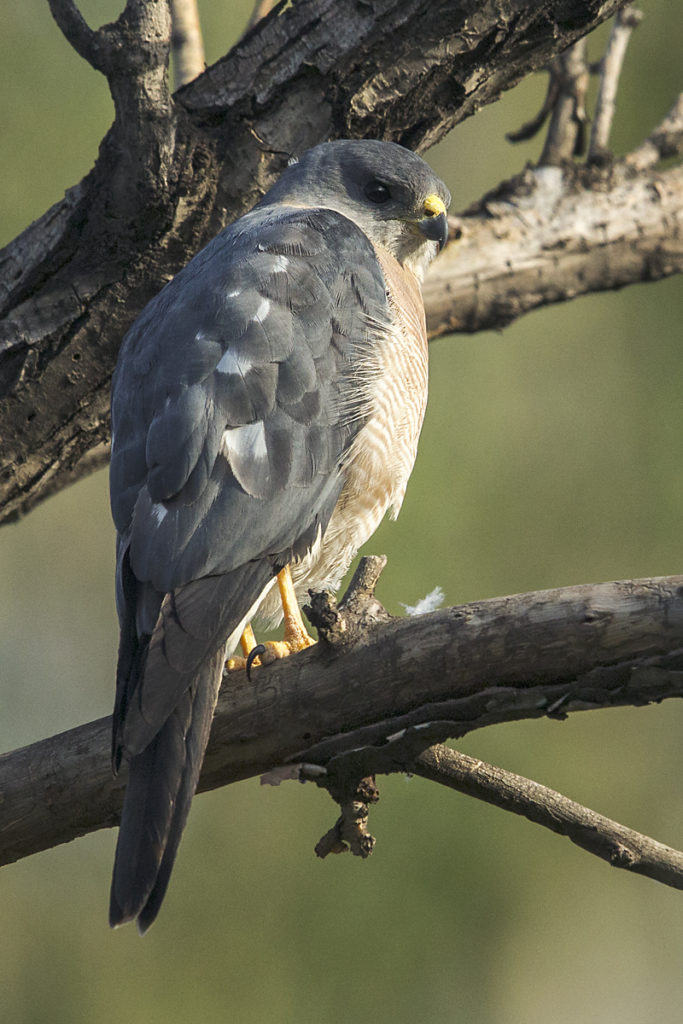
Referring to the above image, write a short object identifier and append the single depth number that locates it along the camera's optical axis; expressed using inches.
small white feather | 229.9
